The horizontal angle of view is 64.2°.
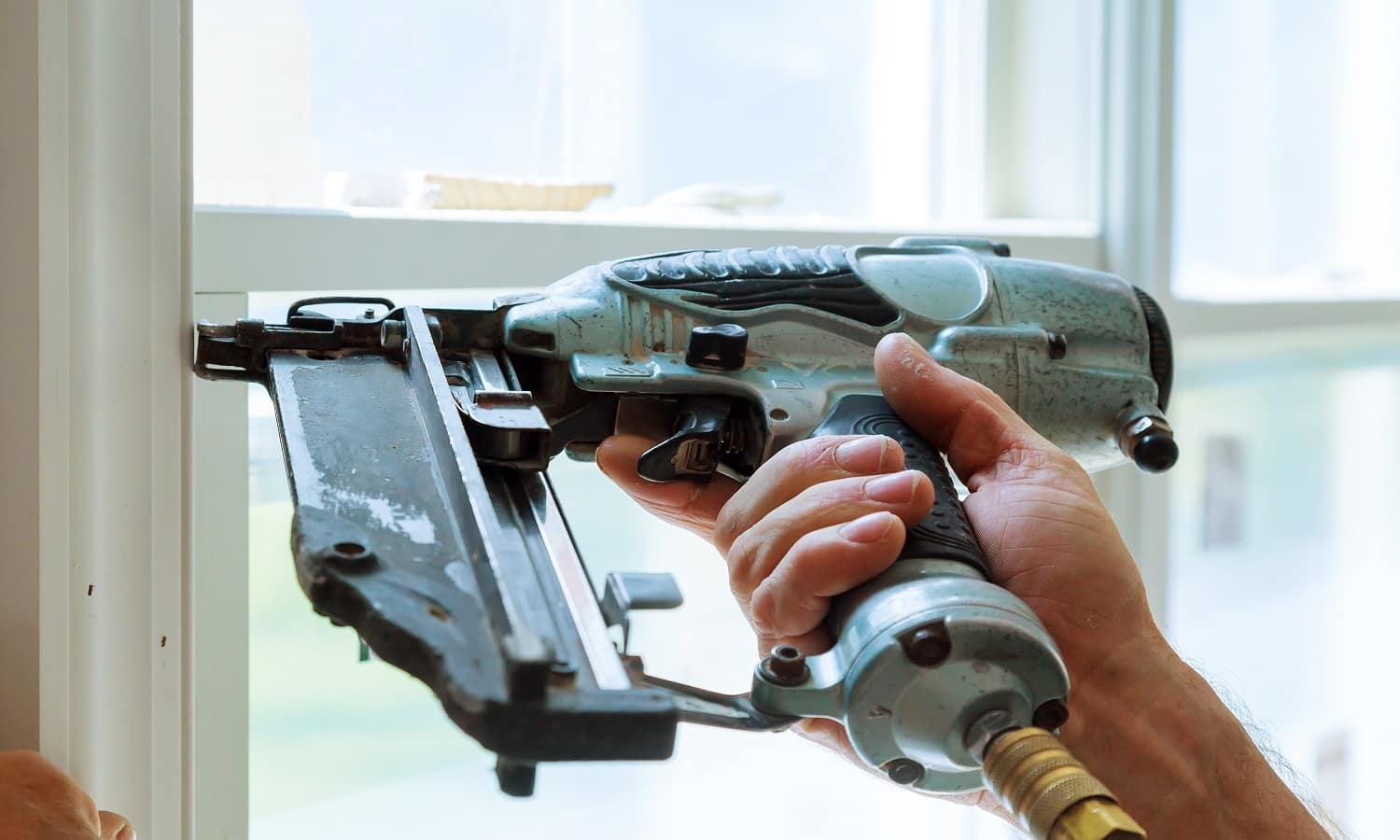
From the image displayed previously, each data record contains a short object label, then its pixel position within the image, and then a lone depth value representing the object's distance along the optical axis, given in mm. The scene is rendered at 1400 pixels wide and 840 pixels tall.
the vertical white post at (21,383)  459
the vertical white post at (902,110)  1169
